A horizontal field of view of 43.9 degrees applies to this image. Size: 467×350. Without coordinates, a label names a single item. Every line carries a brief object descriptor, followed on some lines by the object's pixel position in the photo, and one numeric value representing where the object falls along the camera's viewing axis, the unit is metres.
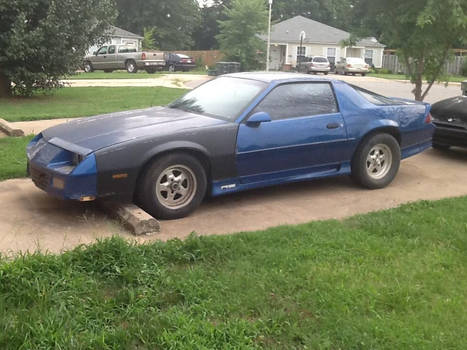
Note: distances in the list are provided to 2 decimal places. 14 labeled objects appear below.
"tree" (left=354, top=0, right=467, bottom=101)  9.81
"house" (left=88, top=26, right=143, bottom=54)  50.38
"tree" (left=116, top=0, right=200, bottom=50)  61.94
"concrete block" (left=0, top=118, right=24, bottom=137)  9.25
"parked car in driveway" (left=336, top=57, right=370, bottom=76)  44.12
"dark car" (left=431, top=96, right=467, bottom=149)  8.77
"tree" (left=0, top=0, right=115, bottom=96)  14.66
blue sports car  5.26
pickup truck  36.53
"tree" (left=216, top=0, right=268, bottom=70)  43.97
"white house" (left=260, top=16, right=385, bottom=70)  53.66
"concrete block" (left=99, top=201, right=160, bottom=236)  5.03
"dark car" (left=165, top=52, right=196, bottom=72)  41.80
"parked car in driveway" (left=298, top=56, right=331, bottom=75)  43.34
